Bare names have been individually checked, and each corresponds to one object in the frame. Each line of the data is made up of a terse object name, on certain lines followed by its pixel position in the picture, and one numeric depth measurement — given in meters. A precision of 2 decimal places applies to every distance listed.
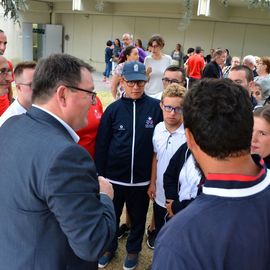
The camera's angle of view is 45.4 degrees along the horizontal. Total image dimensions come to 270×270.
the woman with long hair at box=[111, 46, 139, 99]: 4.29
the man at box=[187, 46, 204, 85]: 8.93
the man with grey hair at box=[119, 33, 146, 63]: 6.33
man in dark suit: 1.21
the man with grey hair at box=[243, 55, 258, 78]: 6.40
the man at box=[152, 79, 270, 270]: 0.92
